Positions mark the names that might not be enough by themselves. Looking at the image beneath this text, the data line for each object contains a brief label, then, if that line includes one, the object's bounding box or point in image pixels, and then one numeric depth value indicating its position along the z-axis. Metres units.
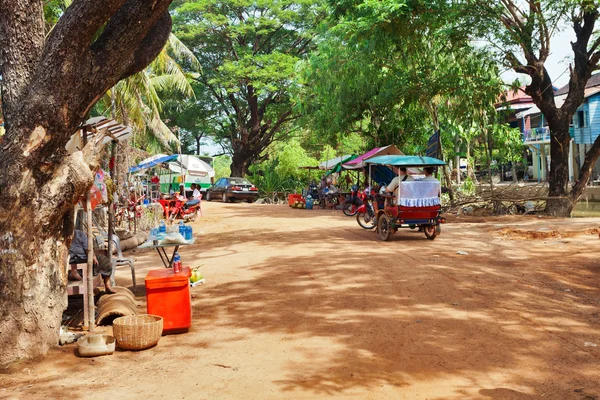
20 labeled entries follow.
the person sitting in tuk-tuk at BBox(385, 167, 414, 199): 12.38
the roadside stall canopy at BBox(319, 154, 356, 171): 25.28
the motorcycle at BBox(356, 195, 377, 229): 15.09
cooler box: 6.10
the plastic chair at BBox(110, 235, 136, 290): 7.53
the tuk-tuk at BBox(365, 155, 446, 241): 12.23
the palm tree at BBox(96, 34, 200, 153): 16.22
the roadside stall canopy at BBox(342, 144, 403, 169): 21.47
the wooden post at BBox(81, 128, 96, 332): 5.90
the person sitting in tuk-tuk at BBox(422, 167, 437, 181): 12.99
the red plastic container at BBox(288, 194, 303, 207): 25.12
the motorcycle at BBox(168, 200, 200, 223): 18.97
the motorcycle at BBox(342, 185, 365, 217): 20.34
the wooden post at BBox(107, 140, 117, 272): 7.51
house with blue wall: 31.69
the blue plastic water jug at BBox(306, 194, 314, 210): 24.67
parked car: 29.73
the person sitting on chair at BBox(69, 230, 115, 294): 6.98
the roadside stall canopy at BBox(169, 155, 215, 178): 31.62
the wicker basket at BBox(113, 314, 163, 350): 5.52
